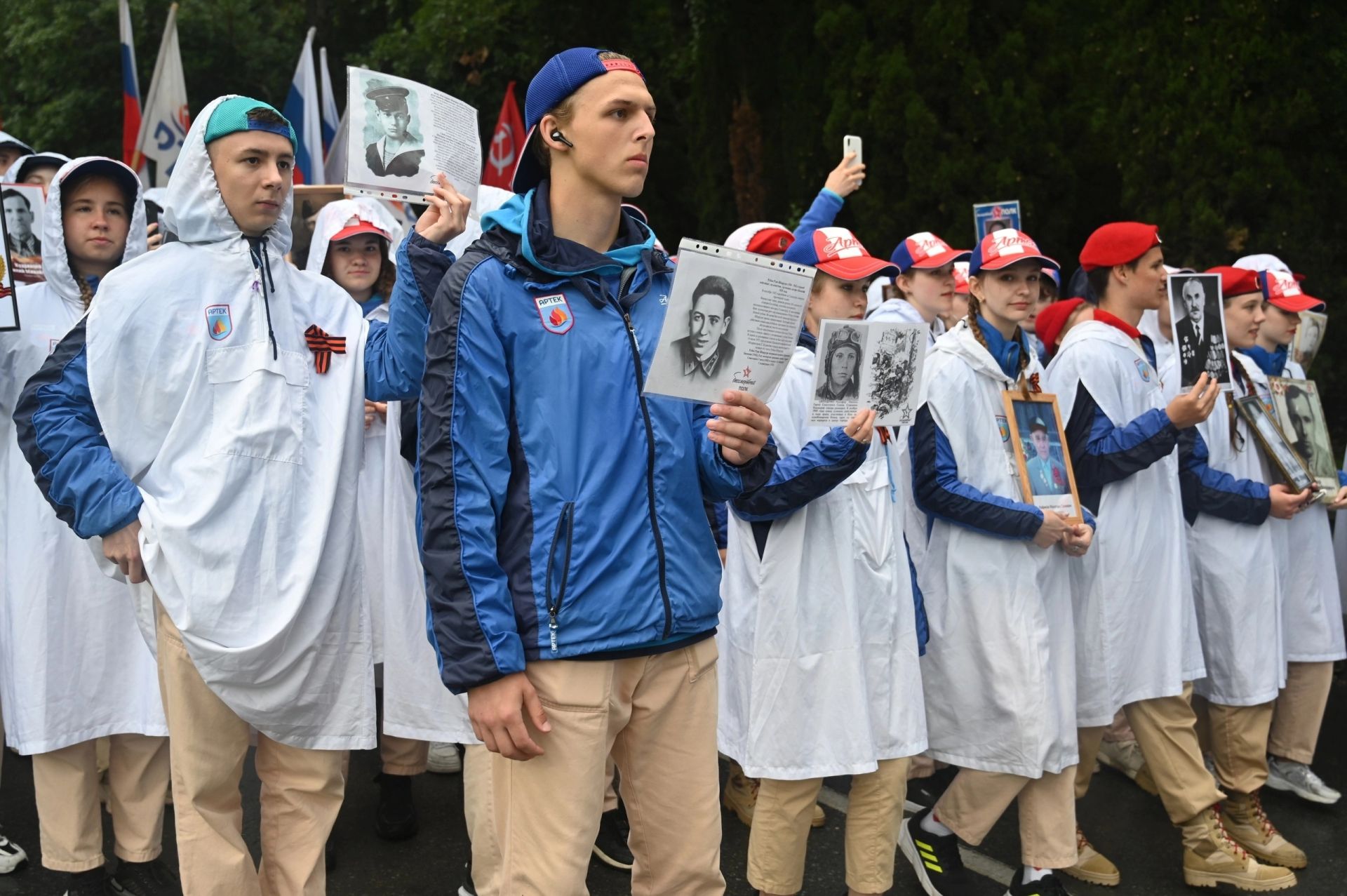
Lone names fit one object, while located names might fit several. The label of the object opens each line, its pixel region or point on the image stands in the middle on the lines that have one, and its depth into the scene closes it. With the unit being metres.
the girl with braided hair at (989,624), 4.54
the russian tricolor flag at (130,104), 9.86
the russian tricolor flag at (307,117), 9.78
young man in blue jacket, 2.65
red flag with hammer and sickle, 10.28
